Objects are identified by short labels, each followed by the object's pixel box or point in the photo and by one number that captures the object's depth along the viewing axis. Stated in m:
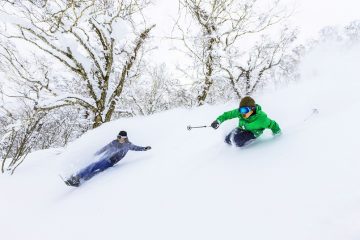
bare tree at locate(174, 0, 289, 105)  14.87
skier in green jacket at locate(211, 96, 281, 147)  5.42
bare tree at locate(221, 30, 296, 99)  18.14
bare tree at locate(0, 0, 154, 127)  10.71
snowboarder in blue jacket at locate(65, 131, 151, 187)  6.88
